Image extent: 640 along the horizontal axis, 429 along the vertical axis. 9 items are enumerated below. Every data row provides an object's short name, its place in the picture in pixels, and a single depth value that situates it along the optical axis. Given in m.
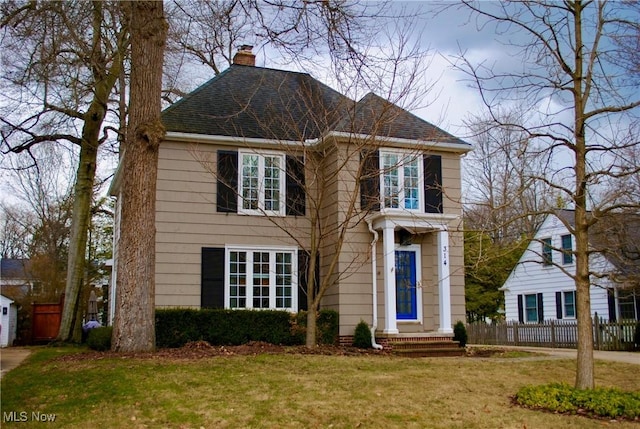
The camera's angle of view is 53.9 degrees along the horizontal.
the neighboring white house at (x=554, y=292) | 23.08
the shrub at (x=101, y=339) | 12.83
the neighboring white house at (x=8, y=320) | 22.42
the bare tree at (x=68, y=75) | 10.71
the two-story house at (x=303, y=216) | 15.16
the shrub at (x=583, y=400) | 7.83
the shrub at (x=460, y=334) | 15.60
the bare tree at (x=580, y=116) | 8.29
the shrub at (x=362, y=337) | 14.76
